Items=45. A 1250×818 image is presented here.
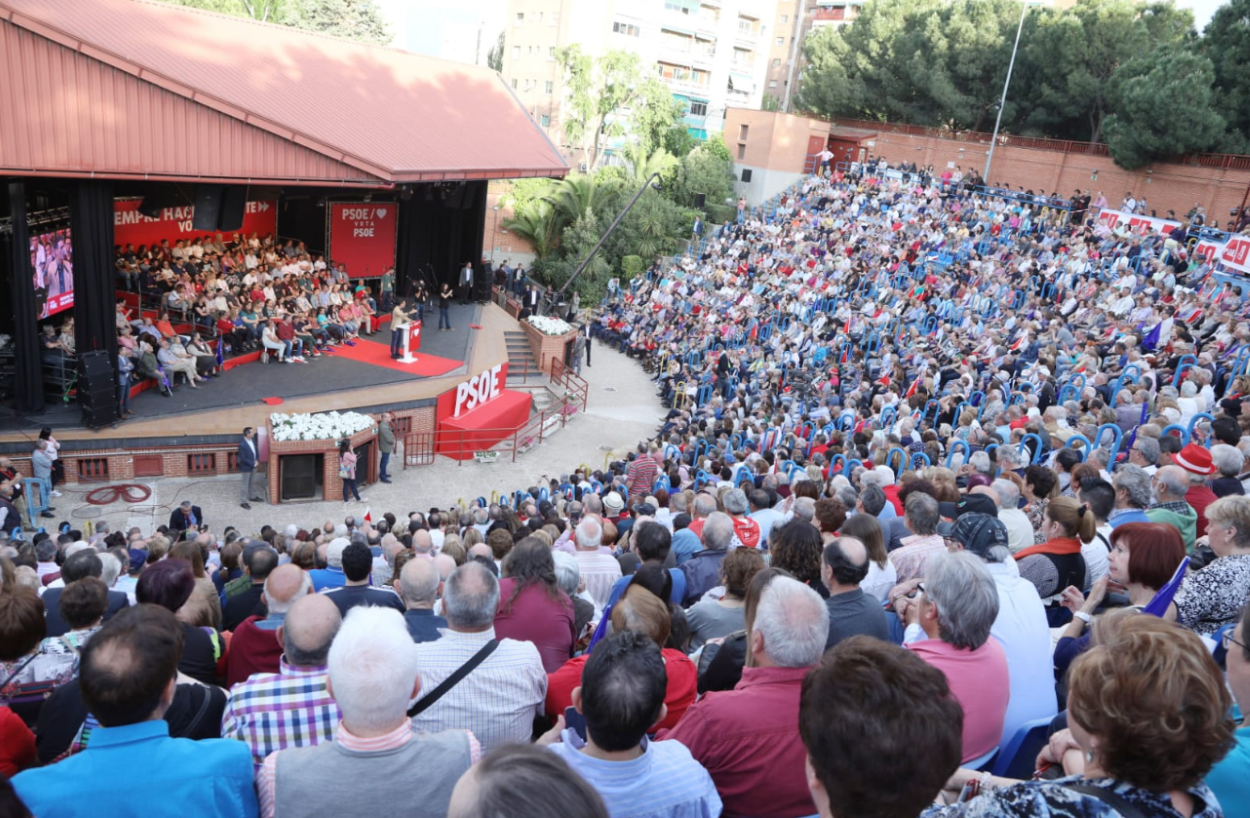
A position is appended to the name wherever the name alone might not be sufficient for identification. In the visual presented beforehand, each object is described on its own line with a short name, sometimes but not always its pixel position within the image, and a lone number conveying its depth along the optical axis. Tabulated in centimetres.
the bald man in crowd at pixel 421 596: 399
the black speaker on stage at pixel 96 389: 1298
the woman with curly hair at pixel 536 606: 419
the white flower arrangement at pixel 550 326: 2223
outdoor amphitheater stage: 1326
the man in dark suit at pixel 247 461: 1327
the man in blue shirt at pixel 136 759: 237
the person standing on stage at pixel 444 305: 2230
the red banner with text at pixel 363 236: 2220
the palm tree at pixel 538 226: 3328
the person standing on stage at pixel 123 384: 1370
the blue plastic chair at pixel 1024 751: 321
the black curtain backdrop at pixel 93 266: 1278
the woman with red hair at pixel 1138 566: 373
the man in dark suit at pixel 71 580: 491
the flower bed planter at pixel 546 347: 2200
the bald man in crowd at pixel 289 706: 304
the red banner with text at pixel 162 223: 1759
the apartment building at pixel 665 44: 4775
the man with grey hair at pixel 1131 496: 551
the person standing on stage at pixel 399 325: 1872
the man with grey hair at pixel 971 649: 314
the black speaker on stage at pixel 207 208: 1631
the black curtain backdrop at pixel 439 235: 2411
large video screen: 1290
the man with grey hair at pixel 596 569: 579
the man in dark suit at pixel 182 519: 1086
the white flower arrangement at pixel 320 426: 1385
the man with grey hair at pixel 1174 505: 525
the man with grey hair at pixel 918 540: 522
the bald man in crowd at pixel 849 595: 378
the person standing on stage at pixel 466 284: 2512
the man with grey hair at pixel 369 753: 243
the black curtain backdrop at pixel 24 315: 1217
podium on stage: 1884
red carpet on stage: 1848
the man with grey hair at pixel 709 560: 551
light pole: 3218
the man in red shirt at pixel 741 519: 654
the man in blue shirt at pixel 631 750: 253
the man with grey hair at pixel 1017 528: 550
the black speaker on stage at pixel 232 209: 1720
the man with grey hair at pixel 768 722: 284
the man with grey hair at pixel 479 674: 323
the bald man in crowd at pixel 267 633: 406
